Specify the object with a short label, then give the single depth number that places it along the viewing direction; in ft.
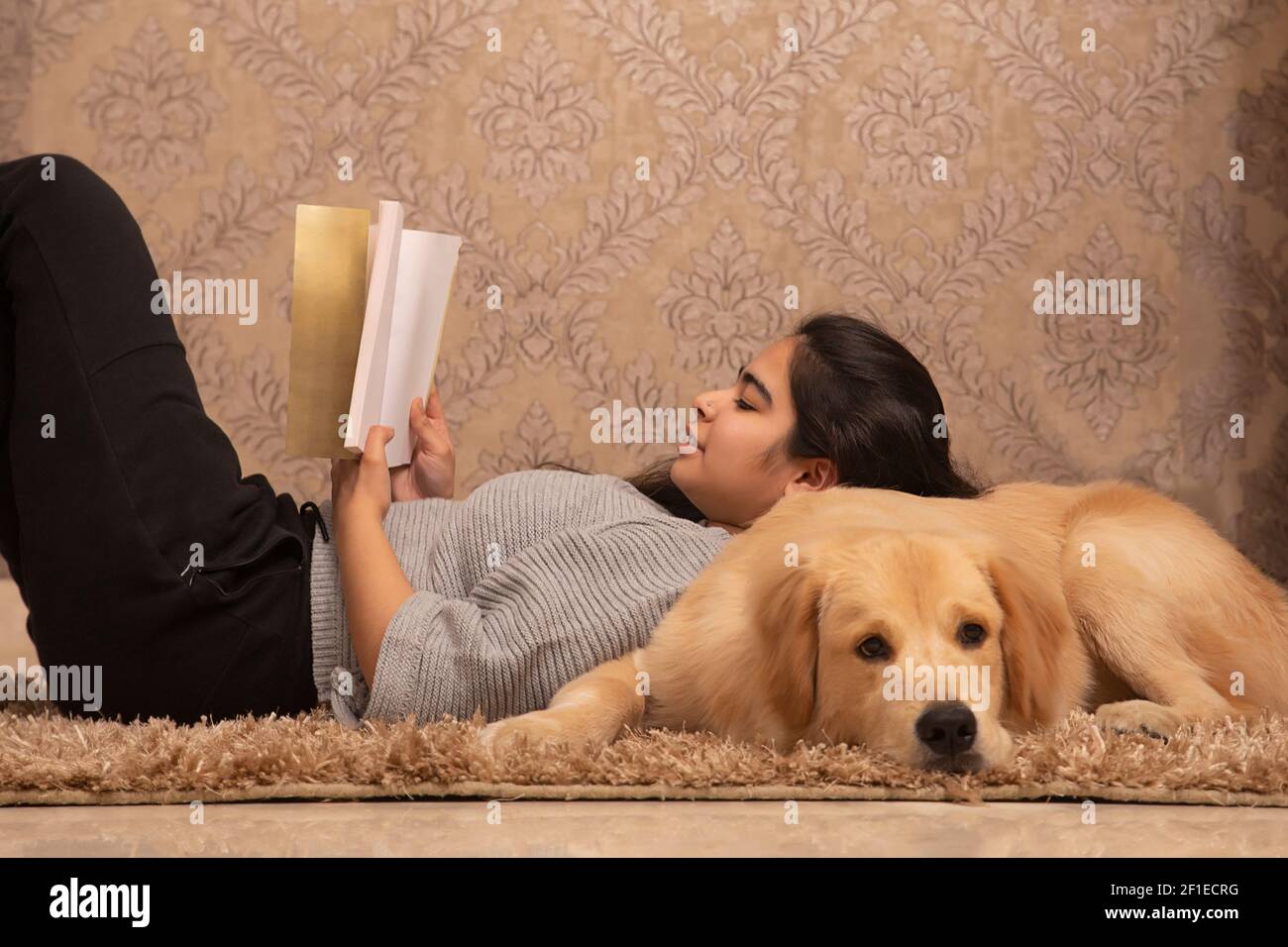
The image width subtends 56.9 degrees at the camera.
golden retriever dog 3.65
